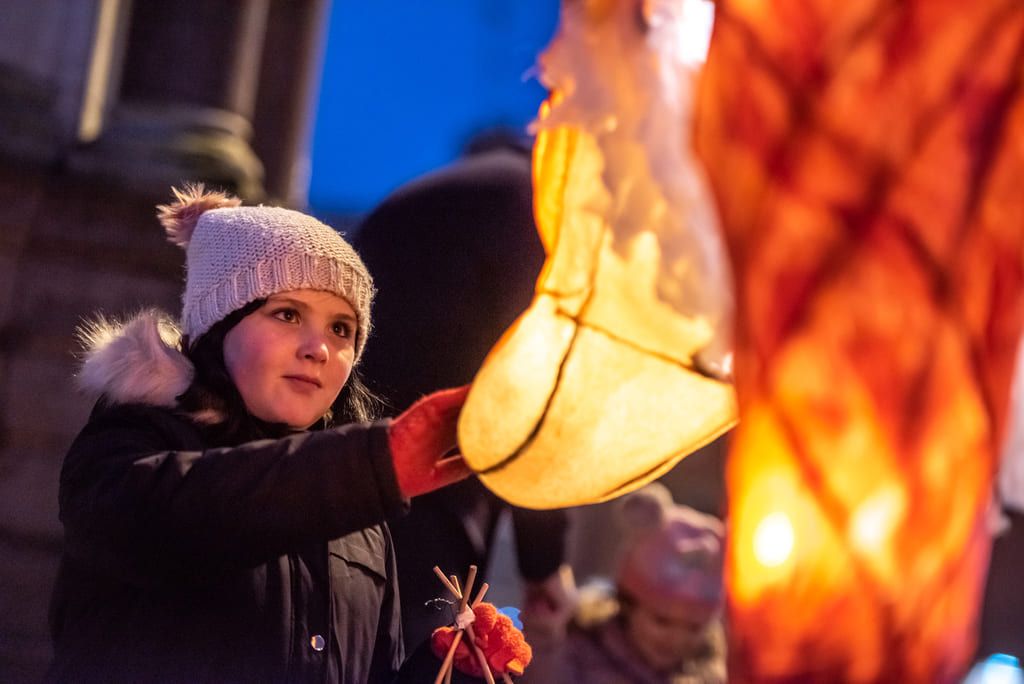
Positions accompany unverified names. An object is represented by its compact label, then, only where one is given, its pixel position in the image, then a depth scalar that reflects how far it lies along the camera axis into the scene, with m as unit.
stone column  4.80
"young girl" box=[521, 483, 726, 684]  3.96
